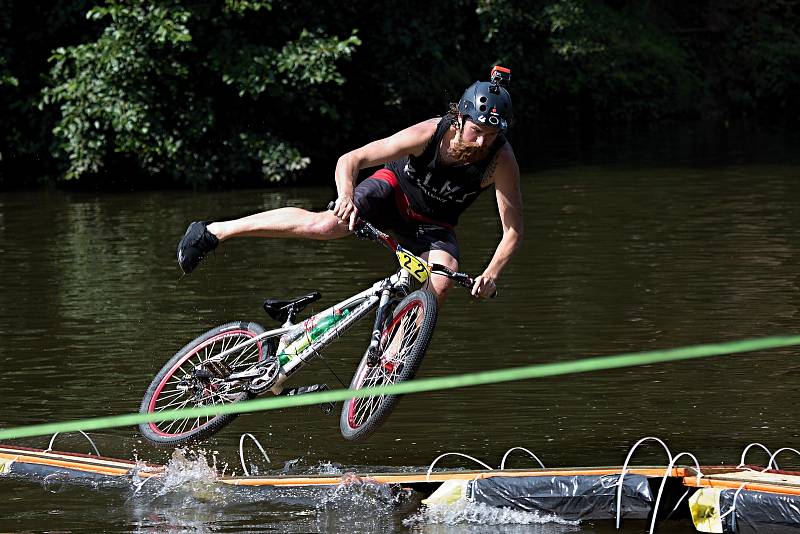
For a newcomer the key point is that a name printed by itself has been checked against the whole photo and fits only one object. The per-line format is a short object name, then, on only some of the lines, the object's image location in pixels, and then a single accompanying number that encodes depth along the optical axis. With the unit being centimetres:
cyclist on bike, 1415
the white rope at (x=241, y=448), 1479
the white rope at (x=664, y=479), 1265
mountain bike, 1409
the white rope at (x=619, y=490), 1292
